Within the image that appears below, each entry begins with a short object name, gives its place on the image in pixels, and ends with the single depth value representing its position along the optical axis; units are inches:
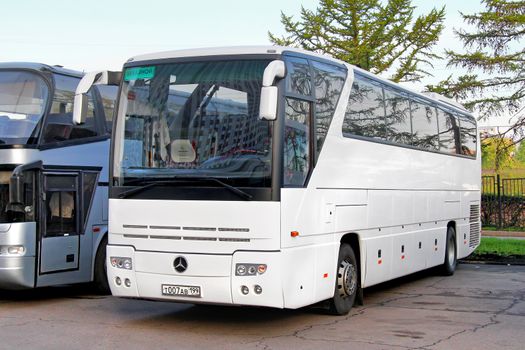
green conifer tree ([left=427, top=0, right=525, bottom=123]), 1174.3
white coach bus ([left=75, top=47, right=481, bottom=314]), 361.4
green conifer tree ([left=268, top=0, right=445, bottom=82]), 1333.7
